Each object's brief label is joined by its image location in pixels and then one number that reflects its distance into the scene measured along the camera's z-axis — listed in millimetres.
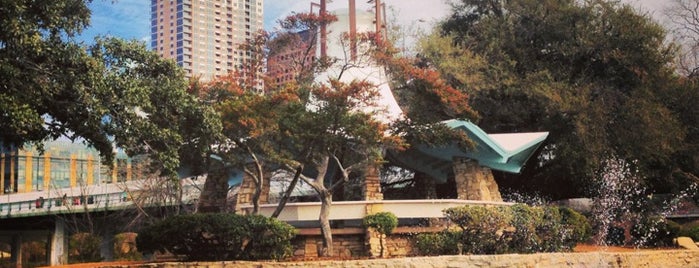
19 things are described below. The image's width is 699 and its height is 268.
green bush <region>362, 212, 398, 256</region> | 20031
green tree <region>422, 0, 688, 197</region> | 27562
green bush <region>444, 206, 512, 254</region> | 18703
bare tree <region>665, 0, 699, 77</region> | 32409
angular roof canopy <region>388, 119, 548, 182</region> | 23391
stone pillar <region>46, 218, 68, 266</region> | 42656
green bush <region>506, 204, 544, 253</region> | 19938
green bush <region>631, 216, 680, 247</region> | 25031
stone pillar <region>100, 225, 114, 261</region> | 39125
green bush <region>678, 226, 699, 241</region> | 24688
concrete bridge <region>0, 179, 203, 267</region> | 36625
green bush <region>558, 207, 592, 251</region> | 21684
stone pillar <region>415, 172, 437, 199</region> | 30156
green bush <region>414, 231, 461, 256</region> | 19078
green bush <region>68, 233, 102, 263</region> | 28484
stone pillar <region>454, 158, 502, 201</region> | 24234
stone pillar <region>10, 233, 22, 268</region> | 48544
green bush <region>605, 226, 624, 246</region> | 26172
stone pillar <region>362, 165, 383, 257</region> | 20891
